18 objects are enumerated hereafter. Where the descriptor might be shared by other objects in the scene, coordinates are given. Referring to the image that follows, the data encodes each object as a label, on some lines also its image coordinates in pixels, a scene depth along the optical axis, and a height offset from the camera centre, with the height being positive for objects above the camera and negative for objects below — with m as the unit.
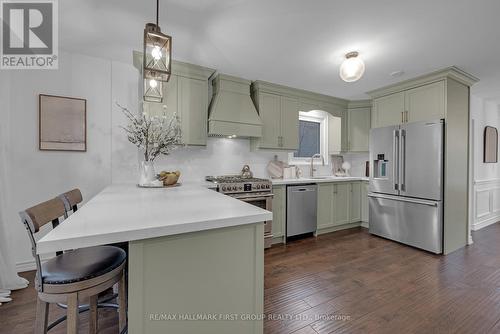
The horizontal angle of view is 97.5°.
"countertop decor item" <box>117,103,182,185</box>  2.21 +0.33
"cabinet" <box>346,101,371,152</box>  4.18 +0.80
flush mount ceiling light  2.28 +1.03
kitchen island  0.90 -0.43
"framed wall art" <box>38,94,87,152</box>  2.39 +0.47
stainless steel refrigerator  2.89 -0.24
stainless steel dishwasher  3.29 -0.66
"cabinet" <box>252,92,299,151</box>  3.41 +0.74
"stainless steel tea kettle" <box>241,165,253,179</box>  3.43 -0.09
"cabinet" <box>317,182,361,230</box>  3.66 -0.64
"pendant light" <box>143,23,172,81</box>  1.30 +0.71
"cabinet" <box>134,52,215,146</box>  2.71 +0.85
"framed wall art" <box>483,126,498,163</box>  4.21 +0.46
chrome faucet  4.22 +0.12
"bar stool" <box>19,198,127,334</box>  0.96 -0.51
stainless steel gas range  2.78 -0.31
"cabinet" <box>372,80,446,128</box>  2.92 +0.91
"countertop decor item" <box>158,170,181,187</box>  2.28 -0.13
